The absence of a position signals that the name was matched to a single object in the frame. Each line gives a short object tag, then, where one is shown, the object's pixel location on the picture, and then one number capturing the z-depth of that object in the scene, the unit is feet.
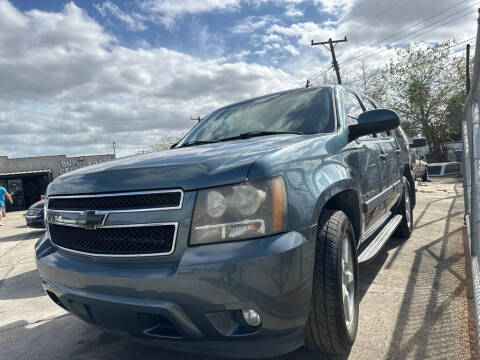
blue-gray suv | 5.23
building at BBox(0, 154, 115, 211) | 98.12
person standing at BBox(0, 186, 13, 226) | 44.05
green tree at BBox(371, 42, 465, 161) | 86.22
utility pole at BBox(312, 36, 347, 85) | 77.33
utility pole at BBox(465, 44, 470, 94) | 73.17
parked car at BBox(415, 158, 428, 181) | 36.17
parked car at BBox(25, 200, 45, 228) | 31.63
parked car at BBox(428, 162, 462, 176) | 55.11
